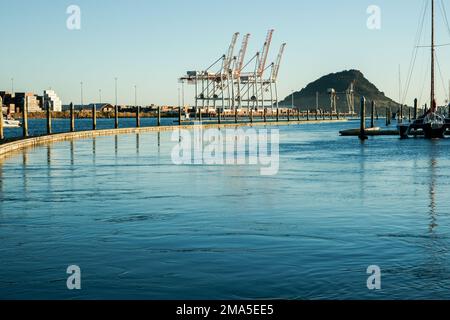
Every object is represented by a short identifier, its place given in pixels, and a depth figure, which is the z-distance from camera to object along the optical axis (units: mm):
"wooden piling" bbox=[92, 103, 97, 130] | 70250
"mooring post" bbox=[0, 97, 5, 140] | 42031
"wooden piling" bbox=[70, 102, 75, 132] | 65094
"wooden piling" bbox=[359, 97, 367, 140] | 57097
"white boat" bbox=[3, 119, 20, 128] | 122438
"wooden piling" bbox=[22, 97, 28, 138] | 52188
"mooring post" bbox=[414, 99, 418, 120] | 86188
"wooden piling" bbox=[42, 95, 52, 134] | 58850
